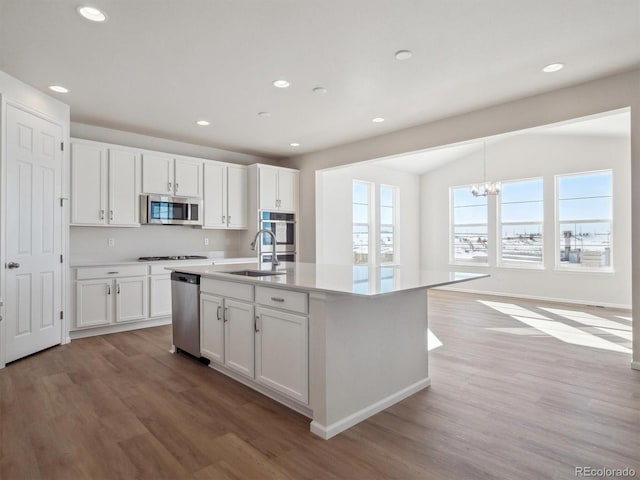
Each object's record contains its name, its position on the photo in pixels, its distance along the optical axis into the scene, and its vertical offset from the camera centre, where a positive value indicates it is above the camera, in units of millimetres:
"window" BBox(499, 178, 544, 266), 7141 +431
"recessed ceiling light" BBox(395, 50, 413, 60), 2939 +1527
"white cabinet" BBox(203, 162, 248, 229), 5570 +763
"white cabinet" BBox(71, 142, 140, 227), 4367 +740
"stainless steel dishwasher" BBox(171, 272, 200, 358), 3388 -640
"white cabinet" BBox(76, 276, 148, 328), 4246 -666
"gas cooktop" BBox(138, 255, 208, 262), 4941 -182
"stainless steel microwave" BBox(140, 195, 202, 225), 4906 +479
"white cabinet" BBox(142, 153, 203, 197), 4941 +965
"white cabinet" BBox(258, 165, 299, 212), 5958 +933
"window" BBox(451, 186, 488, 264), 7971 +384
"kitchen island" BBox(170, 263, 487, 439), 2158 -623
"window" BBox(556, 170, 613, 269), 6328 +434
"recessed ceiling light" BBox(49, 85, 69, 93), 3596 +1544
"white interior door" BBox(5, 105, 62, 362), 3393 +109
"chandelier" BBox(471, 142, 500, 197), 6461 +974
